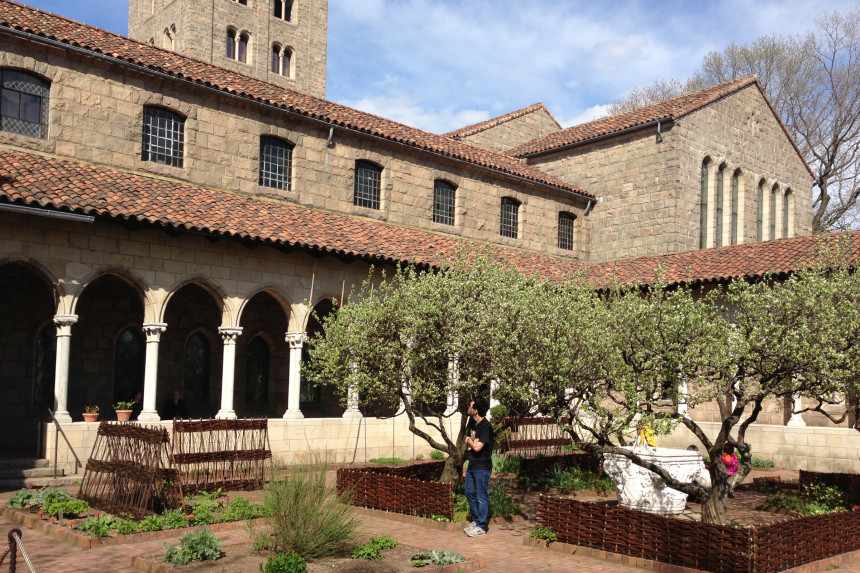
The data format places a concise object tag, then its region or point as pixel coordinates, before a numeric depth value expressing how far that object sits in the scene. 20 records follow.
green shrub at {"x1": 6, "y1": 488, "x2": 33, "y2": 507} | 11.72
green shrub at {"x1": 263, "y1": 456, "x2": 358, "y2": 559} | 9.22
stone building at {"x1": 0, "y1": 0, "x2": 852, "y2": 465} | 16.62
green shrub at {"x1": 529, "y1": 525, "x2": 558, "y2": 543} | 10.49
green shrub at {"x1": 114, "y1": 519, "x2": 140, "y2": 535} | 10.27
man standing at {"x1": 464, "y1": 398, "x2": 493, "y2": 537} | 11.21
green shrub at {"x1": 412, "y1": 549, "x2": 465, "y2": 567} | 9.02
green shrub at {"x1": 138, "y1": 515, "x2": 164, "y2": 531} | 10.54
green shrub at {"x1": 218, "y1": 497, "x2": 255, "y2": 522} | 11.32
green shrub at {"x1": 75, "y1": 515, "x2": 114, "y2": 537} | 10.16
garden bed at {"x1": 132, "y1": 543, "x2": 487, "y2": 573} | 8.73
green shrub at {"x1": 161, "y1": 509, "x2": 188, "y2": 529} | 10.77
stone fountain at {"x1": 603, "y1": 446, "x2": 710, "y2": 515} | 12.41
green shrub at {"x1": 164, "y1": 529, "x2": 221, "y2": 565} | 8.90
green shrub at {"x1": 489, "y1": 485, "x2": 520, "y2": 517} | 12.23
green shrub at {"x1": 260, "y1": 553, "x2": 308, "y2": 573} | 8.11
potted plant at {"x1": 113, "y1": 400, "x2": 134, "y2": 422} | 15.79
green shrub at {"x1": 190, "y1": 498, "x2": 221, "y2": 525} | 11.01
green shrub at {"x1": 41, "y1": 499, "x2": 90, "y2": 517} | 11.09
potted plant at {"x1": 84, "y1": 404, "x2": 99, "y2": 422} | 15.52
